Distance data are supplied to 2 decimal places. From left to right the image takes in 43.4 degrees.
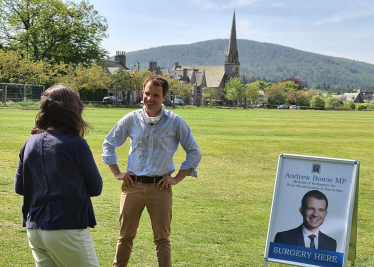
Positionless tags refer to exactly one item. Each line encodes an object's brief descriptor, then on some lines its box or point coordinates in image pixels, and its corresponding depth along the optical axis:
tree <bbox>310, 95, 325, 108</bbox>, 141.12
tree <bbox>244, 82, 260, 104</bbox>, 139.38
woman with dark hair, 3.28
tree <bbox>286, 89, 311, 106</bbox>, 150.52
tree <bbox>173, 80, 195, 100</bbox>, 102.00
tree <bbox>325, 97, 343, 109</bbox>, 141.25
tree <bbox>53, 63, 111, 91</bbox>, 62.52
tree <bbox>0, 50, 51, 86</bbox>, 56.62
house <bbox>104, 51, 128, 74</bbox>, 118.22
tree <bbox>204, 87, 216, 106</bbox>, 135.88
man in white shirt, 4.62
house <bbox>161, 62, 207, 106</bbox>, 134.25
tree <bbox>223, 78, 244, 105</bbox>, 134.88
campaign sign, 4.32
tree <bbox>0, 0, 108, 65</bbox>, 67.62
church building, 135.44
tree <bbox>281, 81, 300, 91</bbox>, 184.50
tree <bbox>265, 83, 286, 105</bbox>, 146.75
